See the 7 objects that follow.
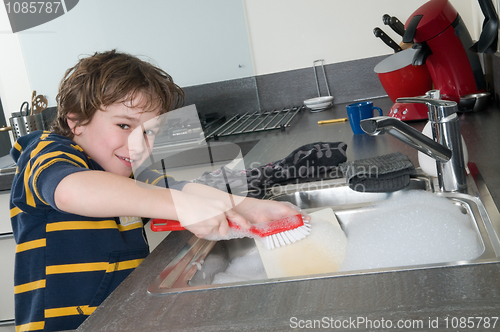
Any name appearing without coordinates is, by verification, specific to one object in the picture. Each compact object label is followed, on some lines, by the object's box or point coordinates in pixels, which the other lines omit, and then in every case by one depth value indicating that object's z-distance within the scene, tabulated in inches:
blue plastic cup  53.8
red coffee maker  51.0
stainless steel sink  22.6
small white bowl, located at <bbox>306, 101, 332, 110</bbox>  73.6
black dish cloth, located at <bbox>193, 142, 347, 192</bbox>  40.8
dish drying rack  63.4
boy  28.5
